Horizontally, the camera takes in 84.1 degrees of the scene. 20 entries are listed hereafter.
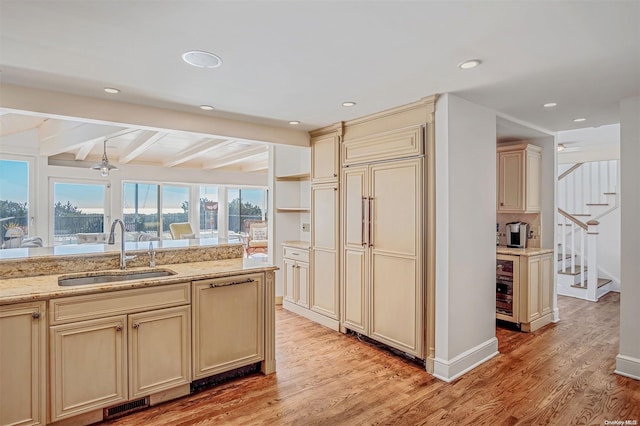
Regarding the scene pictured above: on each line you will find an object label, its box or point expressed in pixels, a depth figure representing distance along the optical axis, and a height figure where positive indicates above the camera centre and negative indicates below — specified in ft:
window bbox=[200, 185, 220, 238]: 31.45 +0.13
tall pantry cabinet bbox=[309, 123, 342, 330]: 13.50 -0.55
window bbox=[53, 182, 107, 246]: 23.94 +0.19
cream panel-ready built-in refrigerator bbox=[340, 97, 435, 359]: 10.44 -0.50
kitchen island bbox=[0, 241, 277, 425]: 6.97 -2.69
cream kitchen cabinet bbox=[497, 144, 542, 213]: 14.28 +1.41
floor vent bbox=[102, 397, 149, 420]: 7.89 -4.45
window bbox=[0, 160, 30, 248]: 20.93 +0.78
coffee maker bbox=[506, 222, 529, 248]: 14.97 -0.92
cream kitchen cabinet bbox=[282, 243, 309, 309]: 15.12 -2.77
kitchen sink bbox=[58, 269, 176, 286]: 8.79 -1.66
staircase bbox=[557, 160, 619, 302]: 18.40 -0.37
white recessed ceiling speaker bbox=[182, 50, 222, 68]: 7.15 +3.21
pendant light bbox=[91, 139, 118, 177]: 18.81 +2.47
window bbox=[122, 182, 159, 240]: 27.30 +0.43
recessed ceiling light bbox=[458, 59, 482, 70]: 7.53 +3.21
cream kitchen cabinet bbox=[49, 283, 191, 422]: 7.28 -2.99
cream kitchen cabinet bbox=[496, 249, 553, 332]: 13.39 -2.99
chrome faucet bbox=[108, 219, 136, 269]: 9.50 -1.22
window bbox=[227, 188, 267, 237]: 33.42 +0.55
